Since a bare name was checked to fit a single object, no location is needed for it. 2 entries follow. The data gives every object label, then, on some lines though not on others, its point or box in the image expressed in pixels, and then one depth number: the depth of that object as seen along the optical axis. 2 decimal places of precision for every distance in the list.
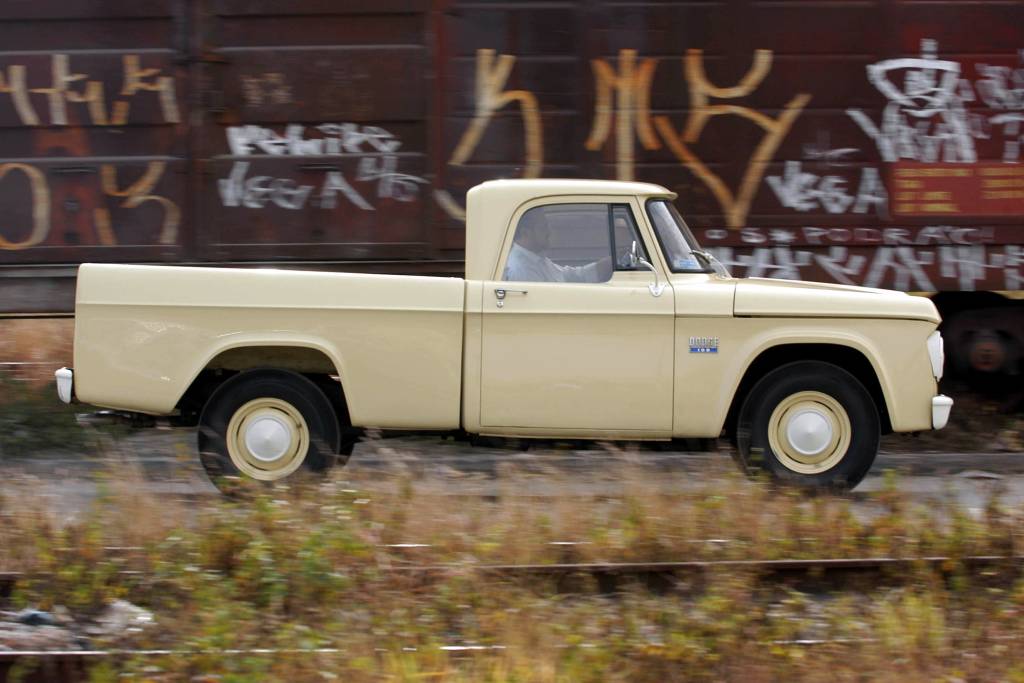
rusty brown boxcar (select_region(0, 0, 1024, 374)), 15.37
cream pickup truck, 12.11
